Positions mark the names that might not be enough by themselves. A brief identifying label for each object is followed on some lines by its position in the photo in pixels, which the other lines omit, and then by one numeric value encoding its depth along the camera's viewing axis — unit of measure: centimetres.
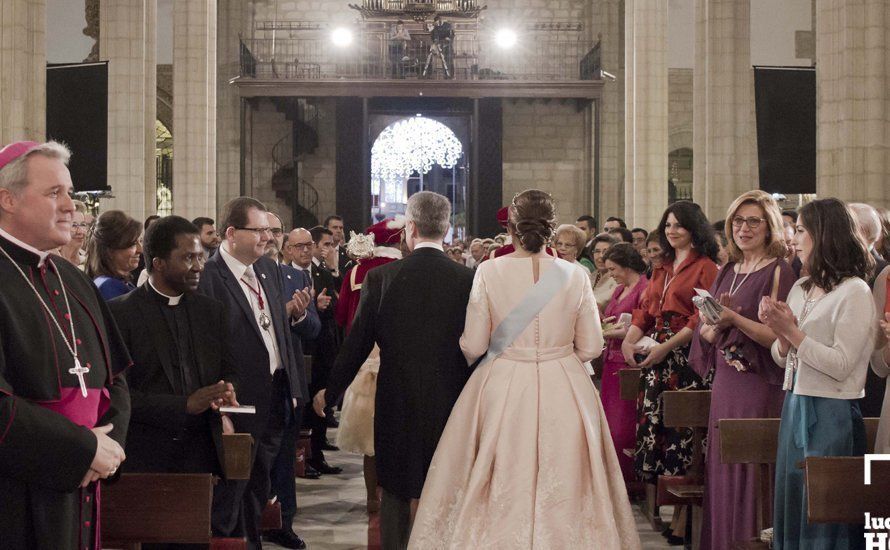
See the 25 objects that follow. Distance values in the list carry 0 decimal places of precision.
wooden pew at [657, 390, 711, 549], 543
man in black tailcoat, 463
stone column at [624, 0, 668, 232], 1797
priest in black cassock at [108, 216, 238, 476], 408
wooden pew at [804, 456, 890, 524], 376
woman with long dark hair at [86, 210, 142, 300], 488
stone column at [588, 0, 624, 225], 2462
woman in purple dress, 496
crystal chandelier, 2512
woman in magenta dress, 730
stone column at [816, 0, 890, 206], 898
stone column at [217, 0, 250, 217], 2477
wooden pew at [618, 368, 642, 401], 668
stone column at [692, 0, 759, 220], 1471
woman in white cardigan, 412
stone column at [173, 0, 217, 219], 1848
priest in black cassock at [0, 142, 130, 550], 285
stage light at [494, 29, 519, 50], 2553
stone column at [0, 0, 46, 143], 1048
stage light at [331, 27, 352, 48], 2536
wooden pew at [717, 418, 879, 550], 452
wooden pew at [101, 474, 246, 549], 353
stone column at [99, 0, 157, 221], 1599
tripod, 2341
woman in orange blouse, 583
